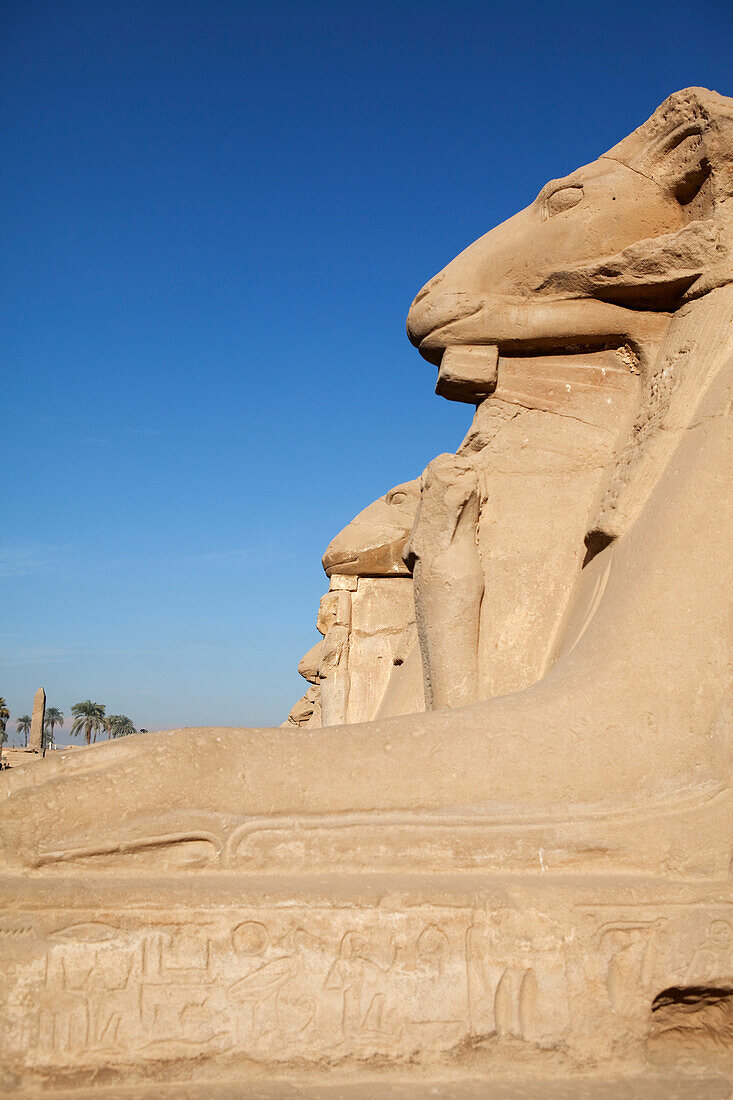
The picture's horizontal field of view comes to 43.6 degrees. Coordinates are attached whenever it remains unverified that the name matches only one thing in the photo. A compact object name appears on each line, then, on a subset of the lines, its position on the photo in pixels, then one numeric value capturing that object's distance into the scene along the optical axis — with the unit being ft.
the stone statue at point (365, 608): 21.52
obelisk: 94.07
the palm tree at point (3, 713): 102.56
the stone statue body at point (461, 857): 6.48
